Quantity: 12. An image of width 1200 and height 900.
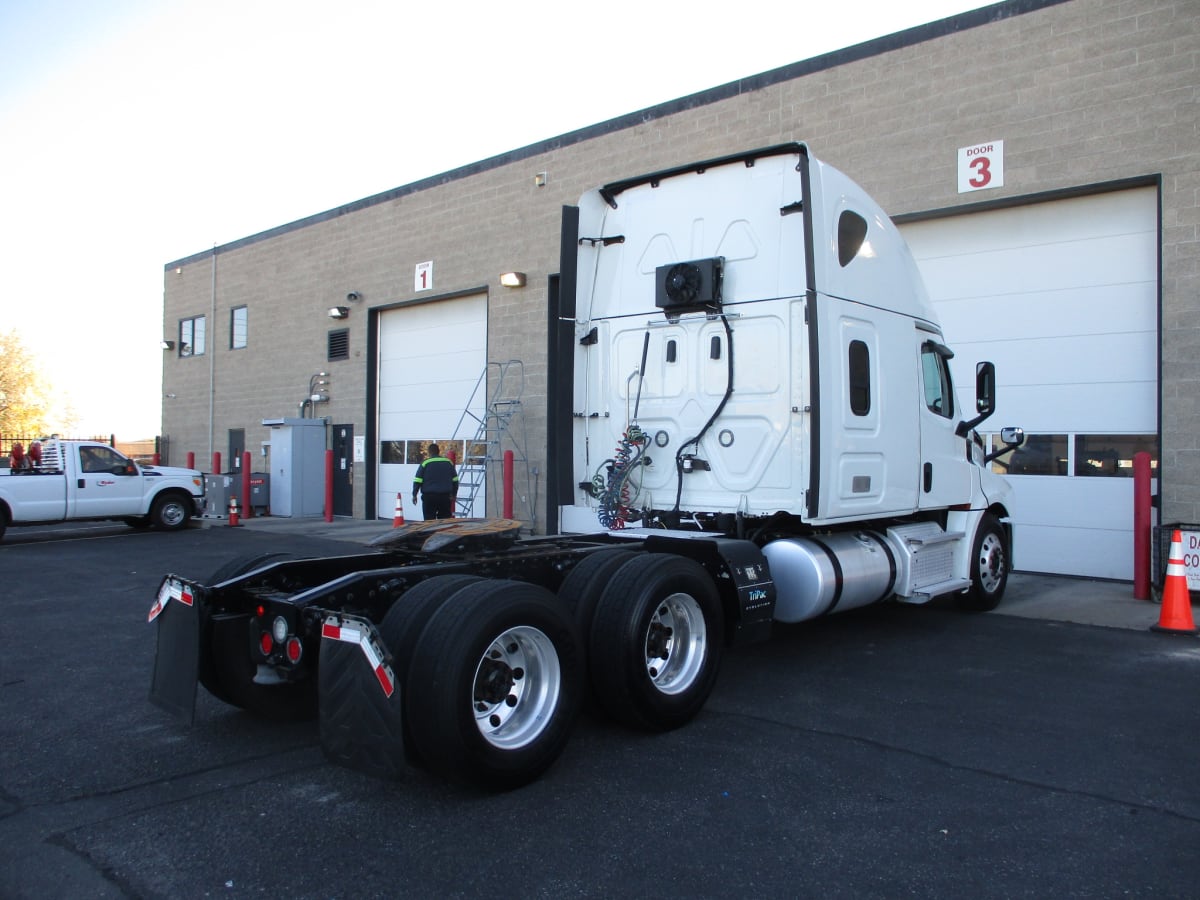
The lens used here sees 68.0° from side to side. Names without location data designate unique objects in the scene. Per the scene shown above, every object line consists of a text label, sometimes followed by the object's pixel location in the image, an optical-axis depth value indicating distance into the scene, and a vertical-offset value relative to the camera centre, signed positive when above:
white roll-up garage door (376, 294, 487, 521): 17.77 +1.60
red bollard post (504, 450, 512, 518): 15.85 -0.35
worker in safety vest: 12.08 -0.34
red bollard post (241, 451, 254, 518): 20.03 -0.96
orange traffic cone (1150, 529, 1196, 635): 7.69 -1.20
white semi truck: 4.04 -0.46
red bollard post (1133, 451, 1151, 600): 9.27 -0.62
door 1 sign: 18.22 +3.77
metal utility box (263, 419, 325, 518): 20.03 -0.19
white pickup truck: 15.11 -0.58
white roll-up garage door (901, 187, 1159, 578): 10.53 +1.44
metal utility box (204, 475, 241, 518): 19.91 -0.78
